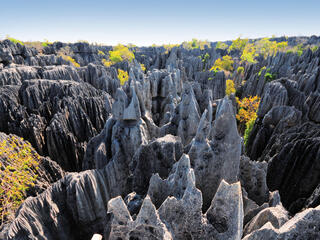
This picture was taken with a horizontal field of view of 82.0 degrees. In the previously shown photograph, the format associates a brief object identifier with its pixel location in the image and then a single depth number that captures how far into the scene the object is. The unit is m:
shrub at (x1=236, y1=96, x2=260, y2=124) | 22.78
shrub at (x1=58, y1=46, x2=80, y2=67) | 66.35
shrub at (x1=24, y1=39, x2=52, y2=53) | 75.19
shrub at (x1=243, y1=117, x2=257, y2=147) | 17.87
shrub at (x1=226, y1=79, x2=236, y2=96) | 33.50
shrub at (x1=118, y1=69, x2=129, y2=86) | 42.72
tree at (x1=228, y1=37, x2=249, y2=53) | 102.62
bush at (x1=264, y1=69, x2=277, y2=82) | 33.01
